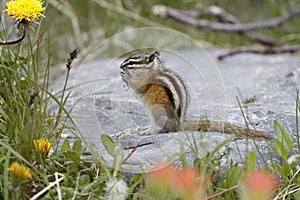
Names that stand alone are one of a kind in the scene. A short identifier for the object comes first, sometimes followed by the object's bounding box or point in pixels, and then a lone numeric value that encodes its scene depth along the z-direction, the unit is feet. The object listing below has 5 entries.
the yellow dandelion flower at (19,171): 12.05
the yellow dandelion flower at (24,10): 13.88
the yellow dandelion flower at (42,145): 13.23
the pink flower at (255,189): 7.66
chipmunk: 14.15
